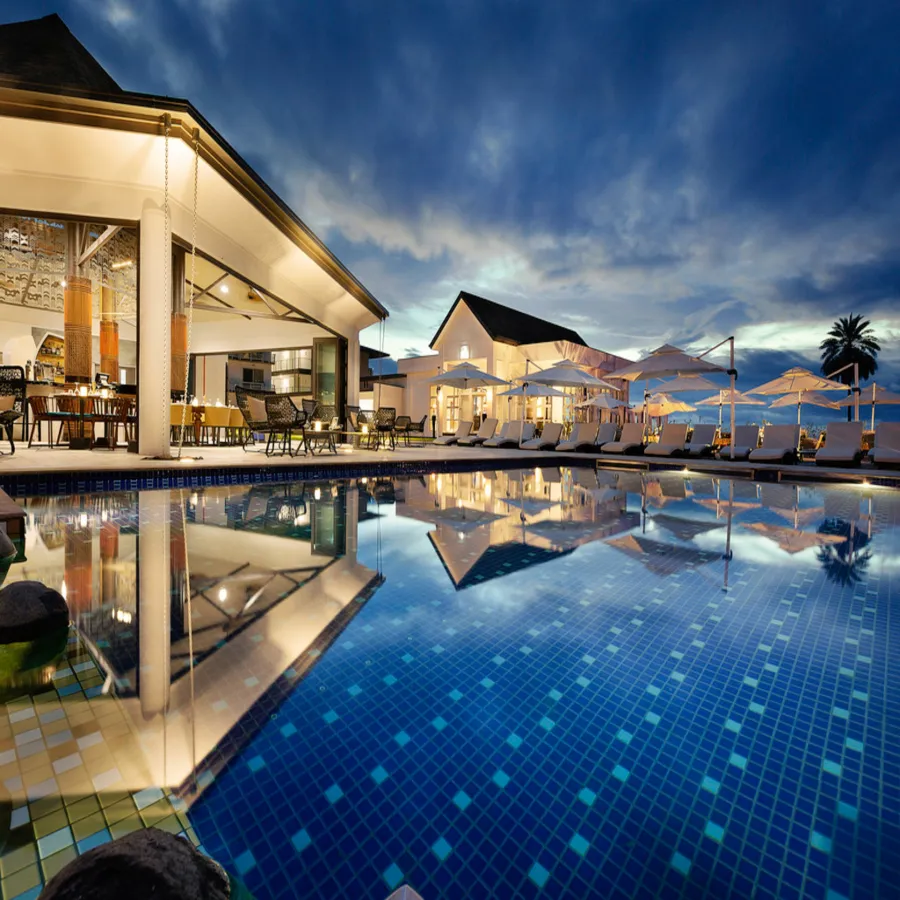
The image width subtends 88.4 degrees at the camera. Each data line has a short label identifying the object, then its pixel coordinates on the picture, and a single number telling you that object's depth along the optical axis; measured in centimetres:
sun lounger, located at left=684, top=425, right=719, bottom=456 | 1170
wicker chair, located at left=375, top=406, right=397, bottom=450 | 1170
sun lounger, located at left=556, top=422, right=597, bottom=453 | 1337
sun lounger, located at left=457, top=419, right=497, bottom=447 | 1542
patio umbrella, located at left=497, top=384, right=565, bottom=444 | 1877
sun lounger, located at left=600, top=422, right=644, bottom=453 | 1244
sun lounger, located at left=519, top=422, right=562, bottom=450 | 1393
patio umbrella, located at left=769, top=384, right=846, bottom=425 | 1507
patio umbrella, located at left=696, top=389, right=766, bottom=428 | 1494
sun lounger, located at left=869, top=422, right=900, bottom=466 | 970
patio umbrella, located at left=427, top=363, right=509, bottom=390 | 1504
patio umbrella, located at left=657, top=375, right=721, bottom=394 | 1196
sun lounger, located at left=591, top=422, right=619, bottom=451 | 1358
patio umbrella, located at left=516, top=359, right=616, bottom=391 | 1370
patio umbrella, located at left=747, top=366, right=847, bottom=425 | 1370
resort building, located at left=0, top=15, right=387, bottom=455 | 579
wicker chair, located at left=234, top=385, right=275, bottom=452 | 880
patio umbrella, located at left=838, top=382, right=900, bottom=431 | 1342
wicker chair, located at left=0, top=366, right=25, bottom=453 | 650
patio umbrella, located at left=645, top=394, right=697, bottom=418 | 2220
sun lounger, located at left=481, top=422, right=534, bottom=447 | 1490
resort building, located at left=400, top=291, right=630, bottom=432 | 2050
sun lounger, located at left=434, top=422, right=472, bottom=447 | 1619
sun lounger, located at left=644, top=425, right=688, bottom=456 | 1216
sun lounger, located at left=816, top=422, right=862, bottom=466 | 998
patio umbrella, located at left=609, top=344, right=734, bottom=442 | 1109
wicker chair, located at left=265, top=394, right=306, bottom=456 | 824
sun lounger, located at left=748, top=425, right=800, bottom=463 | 1039
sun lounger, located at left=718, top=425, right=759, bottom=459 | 1183
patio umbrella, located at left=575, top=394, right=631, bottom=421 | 1661
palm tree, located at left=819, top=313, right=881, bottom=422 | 2828
